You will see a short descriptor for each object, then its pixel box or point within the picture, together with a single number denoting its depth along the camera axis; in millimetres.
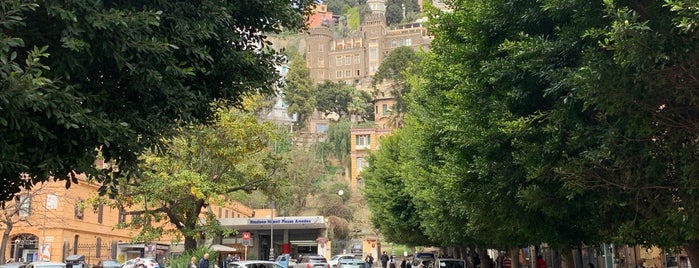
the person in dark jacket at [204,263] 24547
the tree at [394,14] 167875
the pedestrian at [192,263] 25203
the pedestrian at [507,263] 33969
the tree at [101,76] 6324
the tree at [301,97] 115000
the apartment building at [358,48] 147750
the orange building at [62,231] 37469
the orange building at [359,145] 88594
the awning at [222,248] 48650
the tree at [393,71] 96775
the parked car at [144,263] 32156
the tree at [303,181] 74062
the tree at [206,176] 27266
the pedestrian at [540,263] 25906
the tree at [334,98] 116062
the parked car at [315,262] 37250
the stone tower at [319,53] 155375
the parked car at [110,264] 34594
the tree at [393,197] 35031
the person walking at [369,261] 40569
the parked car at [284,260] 40594
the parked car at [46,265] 23578
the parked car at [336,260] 38631
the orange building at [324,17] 171612
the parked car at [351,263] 35997
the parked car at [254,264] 21553
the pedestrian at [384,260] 40591
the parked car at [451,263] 28189
